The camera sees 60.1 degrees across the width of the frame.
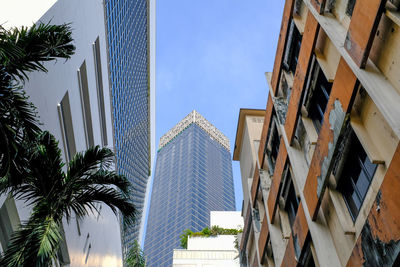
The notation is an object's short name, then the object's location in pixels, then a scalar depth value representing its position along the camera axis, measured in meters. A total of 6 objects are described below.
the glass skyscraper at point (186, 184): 111.12
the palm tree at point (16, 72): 6.18
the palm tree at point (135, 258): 22.61
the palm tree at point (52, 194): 7.13
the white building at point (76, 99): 10.47
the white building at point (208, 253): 37.72
